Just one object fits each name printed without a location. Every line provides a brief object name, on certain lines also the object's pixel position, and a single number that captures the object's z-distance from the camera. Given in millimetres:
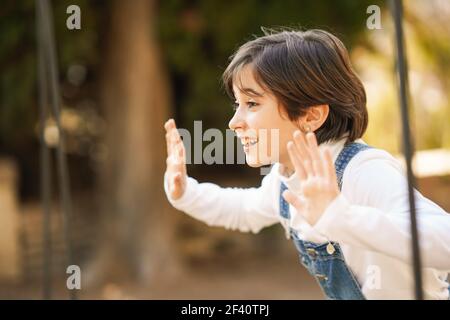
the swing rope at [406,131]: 1301
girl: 1517
